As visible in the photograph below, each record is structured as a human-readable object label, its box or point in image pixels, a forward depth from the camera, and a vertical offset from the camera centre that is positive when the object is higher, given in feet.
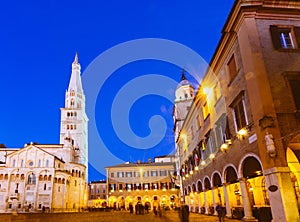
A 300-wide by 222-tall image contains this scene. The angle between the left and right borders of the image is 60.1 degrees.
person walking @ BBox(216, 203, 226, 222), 55.98 -2.40
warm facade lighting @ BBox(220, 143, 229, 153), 65.05 +12.40
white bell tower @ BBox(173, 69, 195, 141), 184.83 +71.04
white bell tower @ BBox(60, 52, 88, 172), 322.75 +106.36
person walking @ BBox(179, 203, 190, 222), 41.45 -1.88
